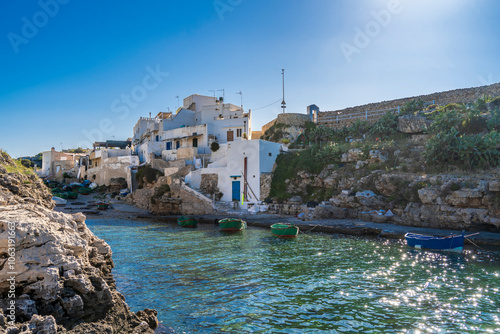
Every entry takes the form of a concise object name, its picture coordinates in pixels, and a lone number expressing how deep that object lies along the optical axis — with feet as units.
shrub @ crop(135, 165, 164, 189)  141.04
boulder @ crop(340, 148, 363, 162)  101.57
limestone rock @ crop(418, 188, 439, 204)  72.59
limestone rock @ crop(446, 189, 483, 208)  67.05
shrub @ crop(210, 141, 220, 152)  140.46
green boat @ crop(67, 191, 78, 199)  140.26
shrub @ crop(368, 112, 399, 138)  114.59
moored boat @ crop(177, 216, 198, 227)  88.99
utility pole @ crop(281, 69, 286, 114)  159.53
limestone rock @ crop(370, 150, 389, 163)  96.37
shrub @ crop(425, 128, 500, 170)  76.48
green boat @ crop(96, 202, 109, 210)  124.98
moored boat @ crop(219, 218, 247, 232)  77.92
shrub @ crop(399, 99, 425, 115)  117.76
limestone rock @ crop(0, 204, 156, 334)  16.17
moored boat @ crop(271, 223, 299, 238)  68.23
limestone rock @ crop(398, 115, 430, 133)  107.24
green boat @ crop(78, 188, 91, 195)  152.56
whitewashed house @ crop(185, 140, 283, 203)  110.01
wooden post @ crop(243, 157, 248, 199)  110.52
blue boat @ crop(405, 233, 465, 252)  53.16
